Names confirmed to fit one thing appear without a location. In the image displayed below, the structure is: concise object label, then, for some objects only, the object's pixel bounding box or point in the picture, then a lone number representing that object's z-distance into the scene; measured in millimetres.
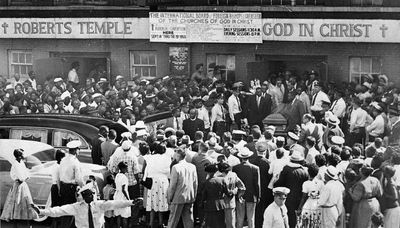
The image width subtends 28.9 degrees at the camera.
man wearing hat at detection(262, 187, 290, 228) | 10867
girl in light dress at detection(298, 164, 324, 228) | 11727
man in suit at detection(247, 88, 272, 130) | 18422
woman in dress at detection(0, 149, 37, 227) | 12930
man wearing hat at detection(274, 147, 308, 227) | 12203
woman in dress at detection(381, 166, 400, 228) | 11727
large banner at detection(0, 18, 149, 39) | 23234
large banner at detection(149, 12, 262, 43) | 22078
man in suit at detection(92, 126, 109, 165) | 14391
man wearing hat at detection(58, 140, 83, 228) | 12750
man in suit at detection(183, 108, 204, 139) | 16656
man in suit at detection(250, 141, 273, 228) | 12898
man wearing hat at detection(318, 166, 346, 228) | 11523
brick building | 21391
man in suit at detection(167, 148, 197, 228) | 12609
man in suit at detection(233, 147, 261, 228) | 12516
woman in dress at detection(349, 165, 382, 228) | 11531
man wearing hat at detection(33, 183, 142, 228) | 11406
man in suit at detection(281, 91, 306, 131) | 17867
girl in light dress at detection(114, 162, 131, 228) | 12750
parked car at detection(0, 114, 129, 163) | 14844
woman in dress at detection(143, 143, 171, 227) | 13055
